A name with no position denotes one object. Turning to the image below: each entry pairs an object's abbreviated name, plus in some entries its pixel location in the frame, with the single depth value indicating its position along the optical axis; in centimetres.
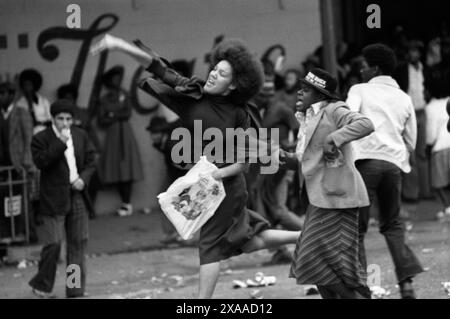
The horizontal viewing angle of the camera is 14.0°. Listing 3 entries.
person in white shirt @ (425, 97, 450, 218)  2018
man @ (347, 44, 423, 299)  1367
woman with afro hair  1265
